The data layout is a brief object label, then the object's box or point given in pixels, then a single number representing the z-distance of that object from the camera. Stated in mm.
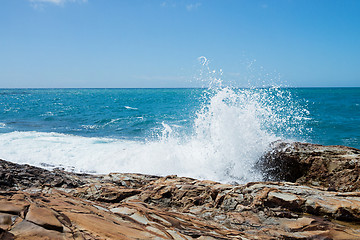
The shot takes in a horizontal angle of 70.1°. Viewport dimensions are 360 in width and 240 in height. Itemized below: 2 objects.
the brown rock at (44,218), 1917
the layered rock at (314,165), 5318
